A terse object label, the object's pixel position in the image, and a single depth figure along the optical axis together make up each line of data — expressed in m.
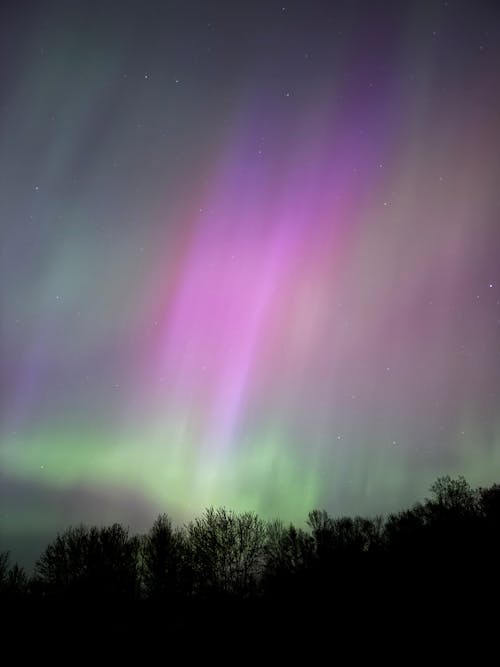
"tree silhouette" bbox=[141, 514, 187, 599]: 64.56
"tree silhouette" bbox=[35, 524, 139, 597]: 57.72
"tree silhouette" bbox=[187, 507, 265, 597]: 64.31
